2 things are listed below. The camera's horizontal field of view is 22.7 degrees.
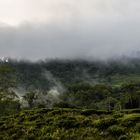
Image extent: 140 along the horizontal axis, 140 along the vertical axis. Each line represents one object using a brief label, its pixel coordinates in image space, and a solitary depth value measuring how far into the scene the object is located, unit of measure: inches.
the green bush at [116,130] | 1279.5
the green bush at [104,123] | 1387.8
